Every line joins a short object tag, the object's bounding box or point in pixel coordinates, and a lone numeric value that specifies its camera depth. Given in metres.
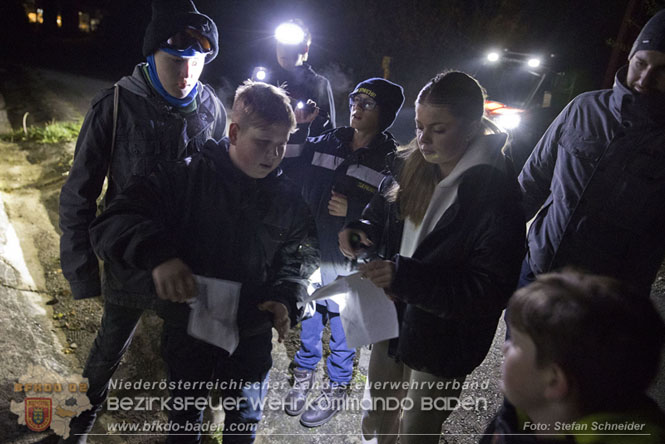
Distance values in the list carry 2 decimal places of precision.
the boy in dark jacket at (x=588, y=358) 0.94
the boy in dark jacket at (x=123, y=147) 2.00
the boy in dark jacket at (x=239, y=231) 1.71
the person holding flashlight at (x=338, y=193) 2.73
